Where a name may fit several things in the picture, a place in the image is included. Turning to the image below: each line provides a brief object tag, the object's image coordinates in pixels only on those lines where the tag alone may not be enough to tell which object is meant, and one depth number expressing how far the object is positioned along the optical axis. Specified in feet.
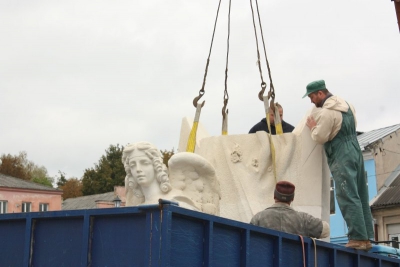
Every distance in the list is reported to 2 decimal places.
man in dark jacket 29.09
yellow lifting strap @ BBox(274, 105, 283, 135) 28.35
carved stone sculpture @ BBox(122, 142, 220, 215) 23.88
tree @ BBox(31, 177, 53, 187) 191.62
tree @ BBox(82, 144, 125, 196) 154.71
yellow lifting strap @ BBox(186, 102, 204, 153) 29.14
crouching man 19.94
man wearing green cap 23.56
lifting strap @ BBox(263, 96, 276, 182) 27.48
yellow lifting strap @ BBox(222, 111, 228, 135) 30.33
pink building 130.72
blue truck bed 14.43
